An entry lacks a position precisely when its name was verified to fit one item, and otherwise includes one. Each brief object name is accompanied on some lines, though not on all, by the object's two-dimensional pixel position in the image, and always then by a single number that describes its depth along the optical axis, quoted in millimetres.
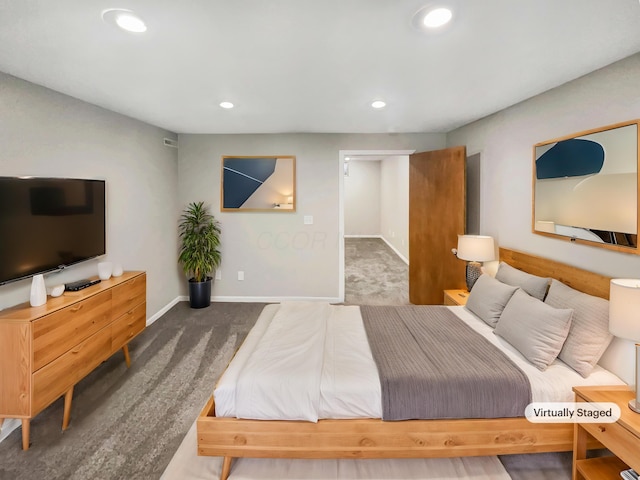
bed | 1688
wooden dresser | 1817
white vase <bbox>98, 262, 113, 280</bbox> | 2715
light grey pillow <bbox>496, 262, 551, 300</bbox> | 2387
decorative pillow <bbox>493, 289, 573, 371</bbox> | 1896
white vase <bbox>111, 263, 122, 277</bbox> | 2891
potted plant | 4312
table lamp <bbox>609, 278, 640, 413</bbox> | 1515
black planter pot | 4371
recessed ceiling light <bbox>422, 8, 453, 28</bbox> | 1544
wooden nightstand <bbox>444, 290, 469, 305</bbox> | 3167
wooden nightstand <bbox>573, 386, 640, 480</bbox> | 1400
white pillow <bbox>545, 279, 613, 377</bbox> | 1831
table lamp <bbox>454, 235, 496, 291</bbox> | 3154
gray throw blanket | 1698
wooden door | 3805
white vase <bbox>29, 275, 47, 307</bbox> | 2057
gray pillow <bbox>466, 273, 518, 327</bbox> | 2461
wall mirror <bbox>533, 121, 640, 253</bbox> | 1925
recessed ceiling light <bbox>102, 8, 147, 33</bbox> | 1539
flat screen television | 2014
